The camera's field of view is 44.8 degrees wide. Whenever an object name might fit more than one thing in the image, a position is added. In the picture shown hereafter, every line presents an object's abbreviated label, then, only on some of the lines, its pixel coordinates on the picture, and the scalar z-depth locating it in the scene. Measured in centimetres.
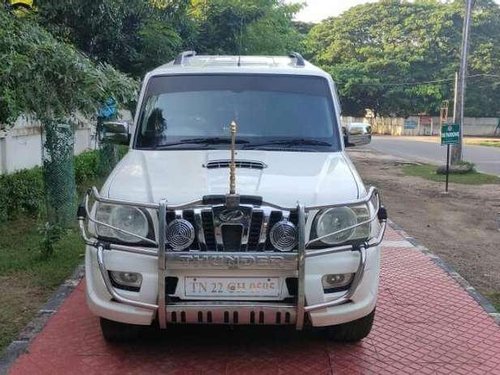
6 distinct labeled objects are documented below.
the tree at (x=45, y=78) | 445
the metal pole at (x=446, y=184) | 1473
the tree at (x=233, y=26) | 1424
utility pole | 1862
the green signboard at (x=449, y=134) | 1477
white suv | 359
